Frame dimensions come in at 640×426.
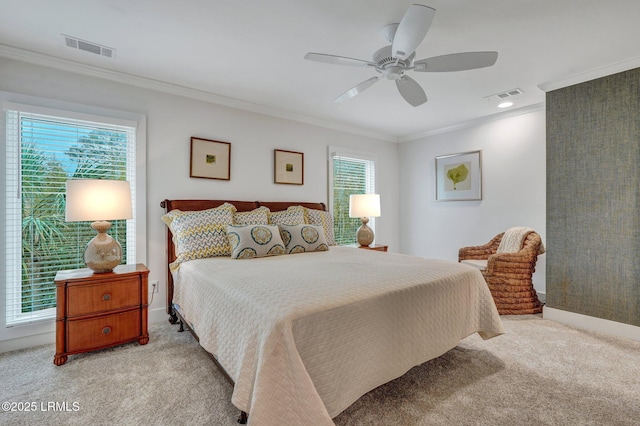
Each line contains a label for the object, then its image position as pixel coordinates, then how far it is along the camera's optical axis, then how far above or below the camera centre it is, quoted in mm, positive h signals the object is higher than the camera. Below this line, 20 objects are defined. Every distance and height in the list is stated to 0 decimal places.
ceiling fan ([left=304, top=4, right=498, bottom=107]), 1635 +1056
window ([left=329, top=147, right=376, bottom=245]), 4520 +486
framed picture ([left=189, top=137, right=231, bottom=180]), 3246 +624
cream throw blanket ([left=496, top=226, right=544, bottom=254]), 3369 -315
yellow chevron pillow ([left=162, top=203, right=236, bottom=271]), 2627 -189
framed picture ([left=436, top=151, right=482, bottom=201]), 4316 +563
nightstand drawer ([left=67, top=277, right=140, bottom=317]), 2163 -646
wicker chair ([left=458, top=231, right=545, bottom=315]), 3182 -732
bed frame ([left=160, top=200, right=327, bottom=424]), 2893 +55
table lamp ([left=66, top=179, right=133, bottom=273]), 2215 +28
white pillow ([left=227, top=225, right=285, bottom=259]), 2646 -263
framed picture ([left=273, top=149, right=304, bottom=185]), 3871 +635
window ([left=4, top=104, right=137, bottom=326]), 2379 +179
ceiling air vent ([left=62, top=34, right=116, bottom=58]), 2248 +1341
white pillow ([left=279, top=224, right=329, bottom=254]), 3014 -268
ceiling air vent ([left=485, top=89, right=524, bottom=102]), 3252 +1360
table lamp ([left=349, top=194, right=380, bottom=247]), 4051 +45
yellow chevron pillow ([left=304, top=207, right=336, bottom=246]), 3635 -88
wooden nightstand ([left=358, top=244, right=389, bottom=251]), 4036 -486
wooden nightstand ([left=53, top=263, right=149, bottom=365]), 2129 -745
